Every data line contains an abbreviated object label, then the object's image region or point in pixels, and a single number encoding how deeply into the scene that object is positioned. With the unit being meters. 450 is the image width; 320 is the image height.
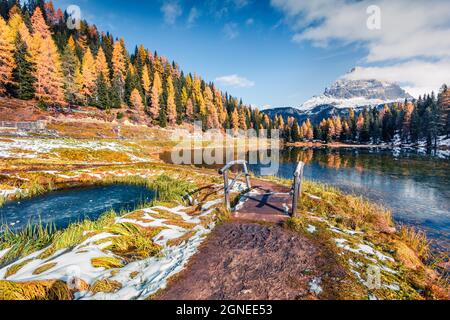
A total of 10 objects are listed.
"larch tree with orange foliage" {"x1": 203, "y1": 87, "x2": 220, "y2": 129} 100.06
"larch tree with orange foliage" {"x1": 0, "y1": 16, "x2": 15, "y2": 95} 49.16
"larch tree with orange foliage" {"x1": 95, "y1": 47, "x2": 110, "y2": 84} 74.50
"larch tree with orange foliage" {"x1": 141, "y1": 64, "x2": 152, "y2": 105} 88.06
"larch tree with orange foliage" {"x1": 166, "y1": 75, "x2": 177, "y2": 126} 85.44
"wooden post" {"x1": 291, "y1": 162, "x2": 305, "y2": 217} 8.12
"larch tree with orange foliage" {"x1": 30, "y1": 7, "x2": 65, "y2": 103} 51.75
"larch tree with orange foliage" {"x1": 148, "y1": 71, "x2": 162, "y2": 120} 82.53
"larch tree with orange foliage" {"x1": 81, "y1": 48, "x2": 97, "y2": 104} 65.12
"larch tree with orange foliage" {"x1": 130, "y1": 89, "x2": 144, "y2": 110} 75.38
